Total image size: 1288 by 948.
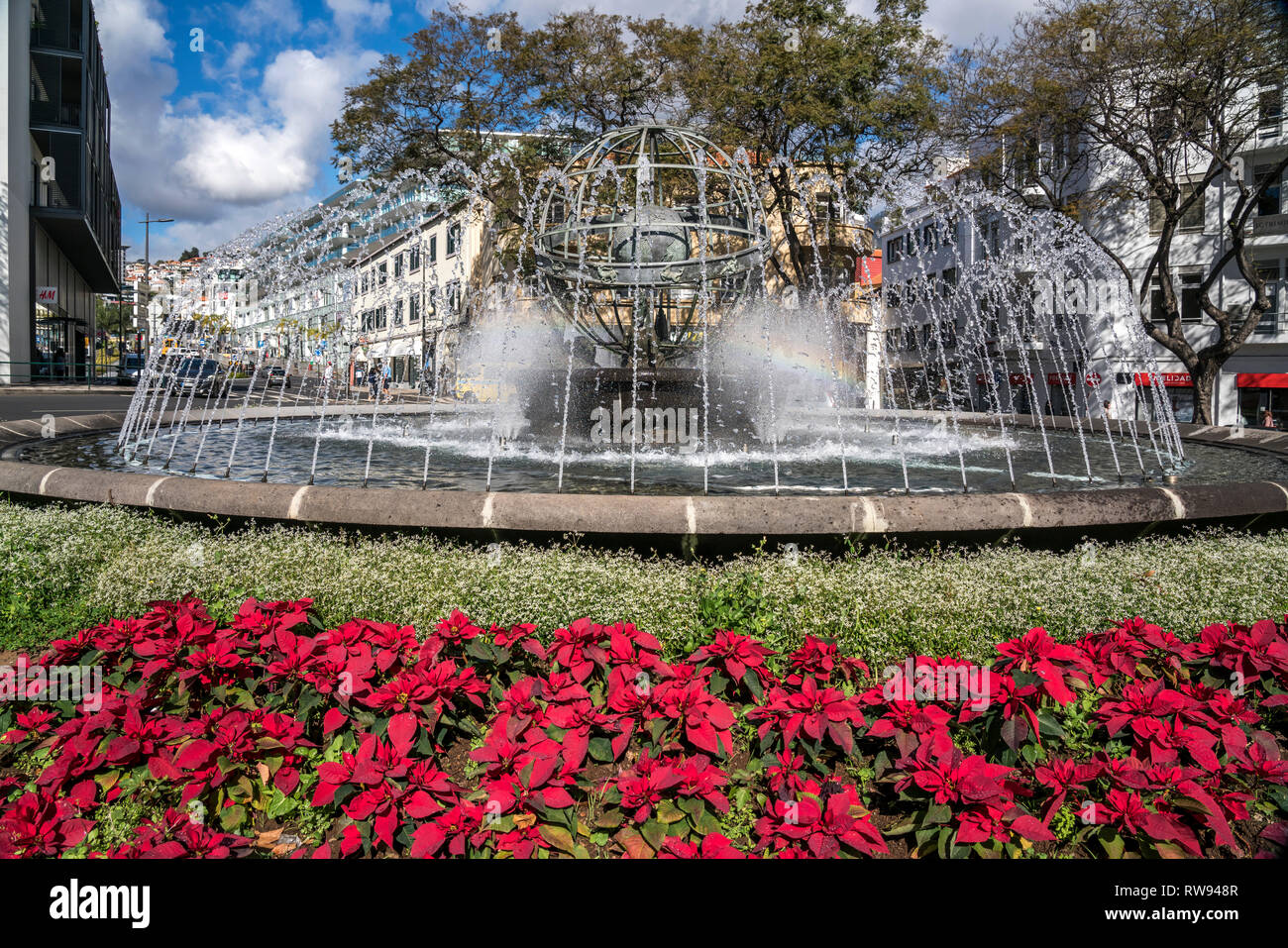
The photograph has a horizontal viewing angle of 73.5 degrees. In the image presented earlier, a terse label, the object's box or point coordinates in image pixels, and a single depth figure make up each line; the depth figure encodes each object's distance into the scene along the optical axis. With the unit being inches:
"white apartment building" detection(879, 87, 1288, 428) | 1199.6
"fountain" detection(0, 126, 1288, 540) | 194.5
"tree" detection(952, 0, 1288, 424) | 763.4
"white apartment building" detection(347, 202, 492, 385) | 1603.1
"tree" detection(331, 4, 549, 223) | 1008.9
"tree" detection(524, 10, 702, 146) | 1000.9
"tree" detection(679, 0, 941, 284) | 899.4
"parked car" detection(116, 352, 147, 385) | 1432.6
